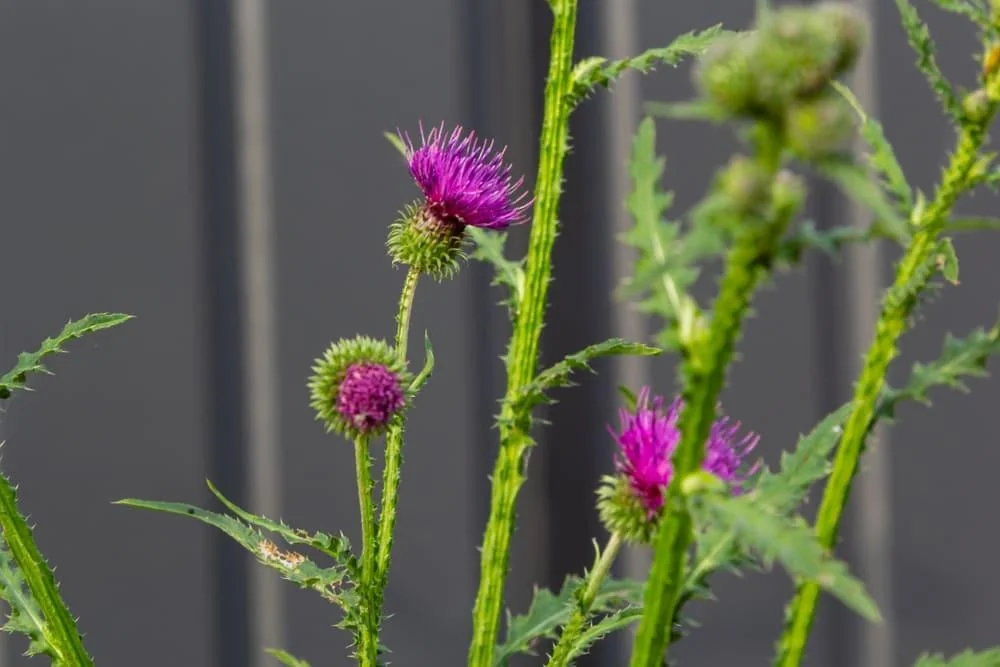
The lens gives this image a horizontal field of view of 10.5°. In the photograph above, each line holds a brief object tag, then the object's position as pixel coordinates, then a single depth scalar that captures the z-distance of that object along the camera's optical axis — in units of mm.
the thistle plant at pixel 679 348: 952
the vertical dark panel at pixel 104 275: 2130
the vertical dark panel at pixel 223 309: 2249
